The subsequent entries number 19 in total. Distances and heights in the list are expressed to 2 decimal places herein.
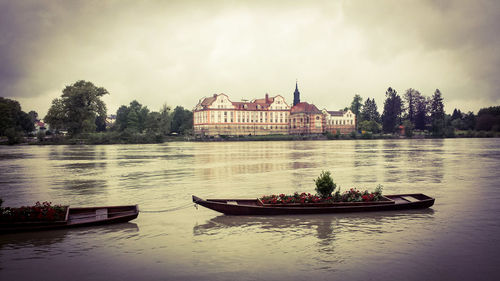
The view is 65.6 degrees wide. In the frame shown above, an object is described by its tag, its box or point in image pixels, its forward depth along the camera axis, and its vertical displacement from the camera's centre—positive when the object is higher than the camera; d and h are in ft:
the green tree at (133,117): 458.50 +23.44
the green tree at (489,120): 501.97 +14.58
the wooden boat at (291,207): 52.90 -10.20
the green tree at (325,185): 55.93 -7.45
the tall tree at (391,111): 534.78 +29.72
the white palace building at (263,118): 516.73 +23.05
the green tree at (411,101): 554.05 +44.94
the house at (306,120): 549.95 +19.76
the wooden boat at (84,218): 46.19 -10.30
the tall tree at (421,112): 535.19 +27.94
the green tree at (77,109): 331.98 +24.67
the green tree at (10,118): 329.11 +18.68
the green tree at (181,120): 532.32 +21.64
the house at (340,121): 571.69 +18.42
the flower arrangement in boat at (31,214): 46.33 -9.29
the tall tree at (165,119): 466.49 +20.79
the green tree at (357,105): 638.53 +46.62
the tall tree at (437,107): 535.60 +34.43
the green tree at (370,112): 581.53 +31.44
